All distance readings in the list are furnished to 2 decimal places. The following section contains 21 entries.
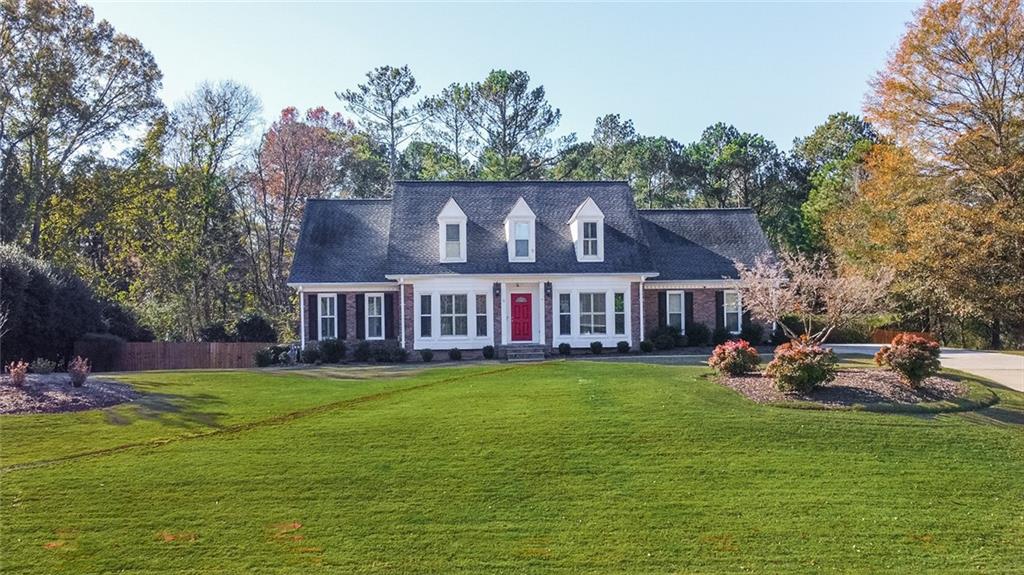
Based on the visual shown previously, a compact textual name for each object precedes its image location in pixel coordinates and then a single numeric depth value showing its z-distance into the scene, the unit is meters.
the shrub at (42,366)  23.91
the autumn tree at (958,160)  31.45
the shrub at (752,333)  29.92
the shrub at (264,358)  28.03
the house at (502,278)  28.64
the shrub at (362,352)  27.73
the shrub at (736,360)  18.34
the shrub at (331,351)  27.62
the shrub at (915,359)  16.97
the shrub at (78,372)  16.20
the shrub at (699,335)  29.53
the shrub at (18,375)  15.75
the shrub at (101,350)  27.45
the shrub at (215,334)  32.97
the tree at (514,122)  48.03
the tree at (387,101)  48.44
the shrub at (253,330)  32.19
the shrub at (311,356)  27.72
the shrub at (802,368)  16.23
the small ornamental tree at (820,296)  20.02
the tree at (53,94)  32.84
